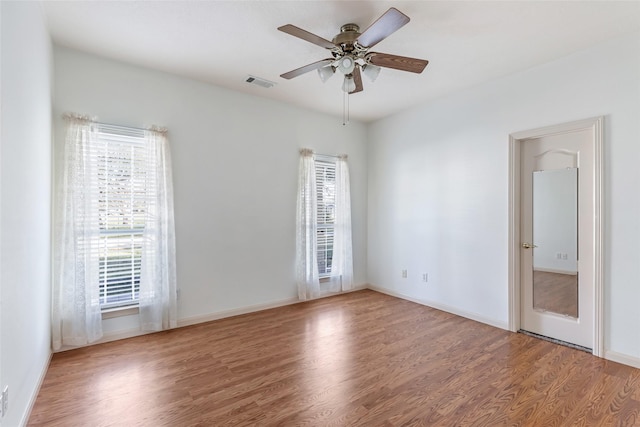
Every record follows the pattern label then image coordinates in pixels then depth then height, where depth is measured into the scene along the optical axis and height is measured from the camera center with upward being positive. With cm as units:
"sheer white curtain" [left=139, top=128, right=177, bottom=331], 334 -36
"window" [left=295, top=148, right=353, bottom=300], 455 -22
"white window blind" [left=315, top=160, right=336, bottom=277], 489 +0
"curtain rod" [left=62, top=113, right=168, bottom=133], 295 +95
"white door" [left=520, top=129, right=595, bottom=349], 302 -28
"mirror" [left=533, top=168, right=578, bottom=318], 313 -33
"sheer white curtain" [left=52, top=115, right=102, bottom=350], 288 -31
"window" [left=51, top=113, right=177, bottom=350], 291 -17
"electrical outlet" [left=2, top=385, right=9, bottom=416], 156 -96
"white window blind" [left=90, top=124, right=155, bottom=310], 315 +9
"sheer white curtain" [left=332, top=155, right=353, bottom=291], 501 -30
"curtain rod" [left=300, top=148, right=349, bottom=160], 461 +92
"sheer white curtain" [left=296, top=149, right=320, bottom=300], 452 -27
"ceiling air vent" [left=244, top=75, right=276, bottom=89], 363 +160
